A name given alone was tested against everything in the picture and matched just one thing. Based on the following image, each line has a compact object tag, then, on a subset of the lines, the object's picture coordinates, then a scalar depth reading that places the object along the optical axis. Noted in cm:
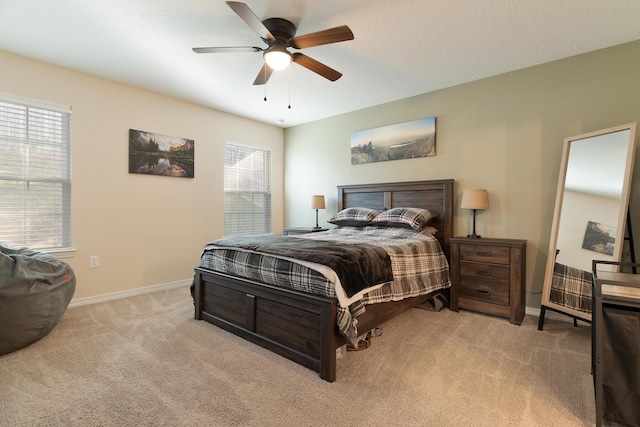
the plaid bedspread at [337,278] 197
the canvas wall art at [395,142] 390
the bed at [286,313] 192
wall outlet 344
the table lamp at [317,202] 470
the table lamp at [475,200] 329
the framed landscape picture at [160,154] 378
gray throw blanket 201
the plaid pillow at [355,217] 395
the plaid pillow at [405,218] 353
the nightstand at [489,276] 289
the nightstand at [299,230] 453
